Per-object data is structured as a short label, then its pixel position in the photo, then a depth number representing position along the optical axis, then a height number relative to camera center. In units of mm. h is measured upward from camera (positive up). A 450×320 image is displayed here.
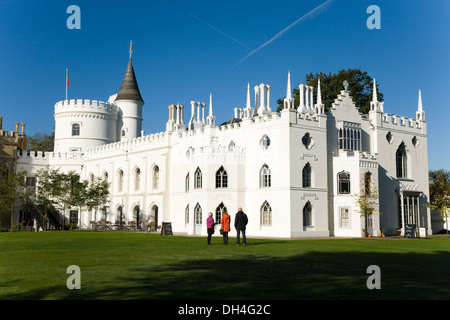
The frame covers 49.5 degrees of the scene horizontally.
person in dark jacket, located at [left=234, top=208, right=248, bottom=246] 23219 -418
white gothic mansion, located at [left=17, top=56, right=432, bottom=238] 36594 +3597
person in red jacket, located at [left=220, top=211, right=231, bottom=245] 23469 -614
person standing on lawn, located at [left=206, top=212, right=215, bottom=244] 24478 -596
